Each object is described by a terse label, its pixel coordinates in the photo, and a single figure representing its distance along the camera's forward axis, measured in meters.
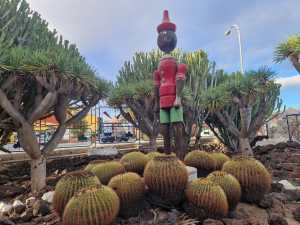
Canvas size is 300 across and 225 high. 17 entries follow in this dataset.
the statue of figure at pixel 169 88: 4.42
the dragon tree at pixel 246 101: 7.11
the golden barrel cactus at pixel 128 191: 2.62
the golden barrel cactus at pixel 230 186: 2.75
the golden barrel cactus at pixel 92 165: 3.46
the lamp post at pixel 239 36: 13.91
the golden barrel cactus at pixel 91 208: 2.06
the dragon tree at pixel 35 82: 4.57
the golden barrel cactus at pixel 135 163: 3.54
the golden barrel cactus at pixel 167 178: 2.68
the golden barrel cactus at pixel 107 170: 3.10
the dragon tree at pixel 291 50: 6.29
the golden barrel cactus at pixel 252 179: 3.09
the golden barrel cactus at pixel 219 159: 3.89
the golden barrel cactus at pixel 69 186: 2.43
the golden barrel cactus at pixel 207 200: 2.50
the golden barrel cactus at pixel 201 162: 3.75
